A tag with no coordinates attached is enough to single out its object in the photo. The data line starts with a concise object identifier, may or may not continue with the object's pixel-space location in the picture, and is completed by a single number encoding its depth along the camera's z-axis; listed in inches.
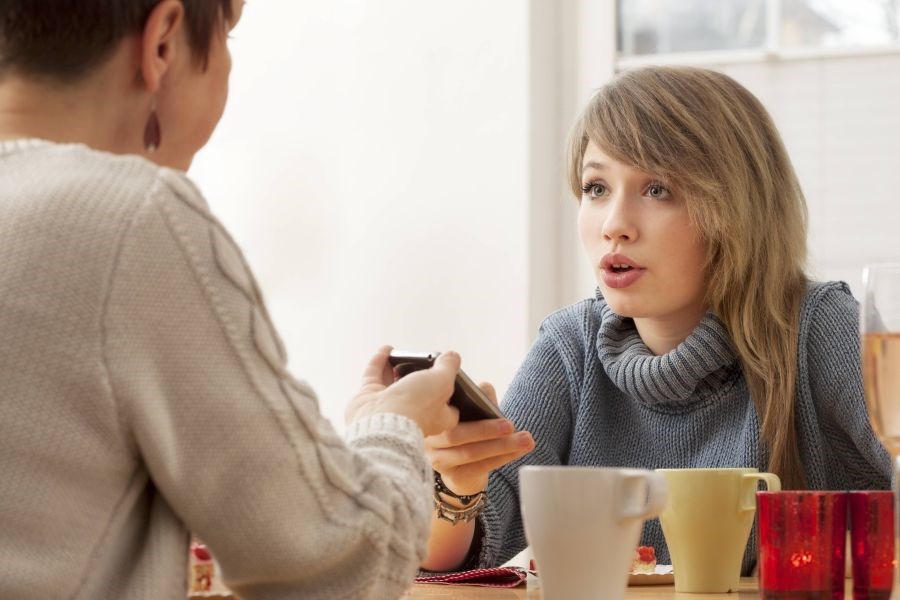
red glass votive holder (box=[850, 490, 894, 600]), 63.5
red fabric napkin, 71.3
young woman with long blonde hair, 86.0
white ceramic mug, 60.2
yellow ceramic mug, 68.7
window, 131.6
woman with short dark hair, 55.5
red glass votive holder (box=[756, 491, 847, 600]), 63.0
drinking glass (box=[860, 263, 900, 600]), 58.5
